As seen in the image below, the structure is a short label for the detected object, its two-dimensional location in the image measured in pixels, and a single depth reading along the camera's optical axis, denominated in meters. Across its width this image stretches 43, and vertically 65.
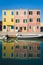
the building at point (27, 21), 24.67
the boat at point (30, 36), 19.14
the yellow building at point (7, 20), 24.81
